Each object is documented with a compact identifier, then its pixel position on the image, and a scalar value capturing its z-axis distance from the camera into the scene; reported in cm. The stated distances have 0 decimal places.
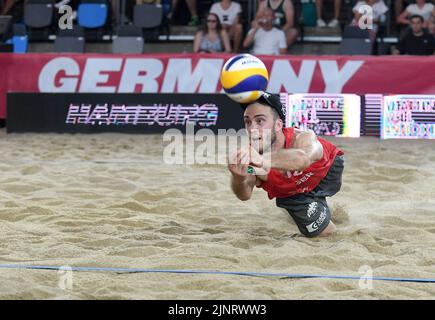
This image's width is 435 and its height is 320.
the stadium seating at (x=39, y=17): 1360
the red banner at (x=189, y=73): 1061
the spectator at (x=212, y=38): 1221
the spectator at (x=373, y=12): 1216
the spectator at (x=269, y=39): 1209
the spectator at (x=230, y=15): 1256
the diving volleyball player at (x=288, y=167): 425
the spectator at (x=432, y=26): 1194
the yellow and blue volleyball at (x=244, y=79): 429
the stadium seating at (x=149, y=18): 1318
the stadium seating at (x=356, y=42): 1179
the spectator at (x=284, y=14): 1256
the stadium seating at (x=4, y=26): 1198
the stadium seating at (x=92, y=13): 1344
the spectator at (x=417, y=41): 1155
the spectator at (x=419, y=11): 1230
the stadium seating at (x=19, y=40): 1308
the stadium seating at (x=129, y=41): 1251
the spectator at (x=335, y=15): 1314
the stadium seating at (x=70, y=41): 1274
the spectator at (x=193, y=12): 1359
